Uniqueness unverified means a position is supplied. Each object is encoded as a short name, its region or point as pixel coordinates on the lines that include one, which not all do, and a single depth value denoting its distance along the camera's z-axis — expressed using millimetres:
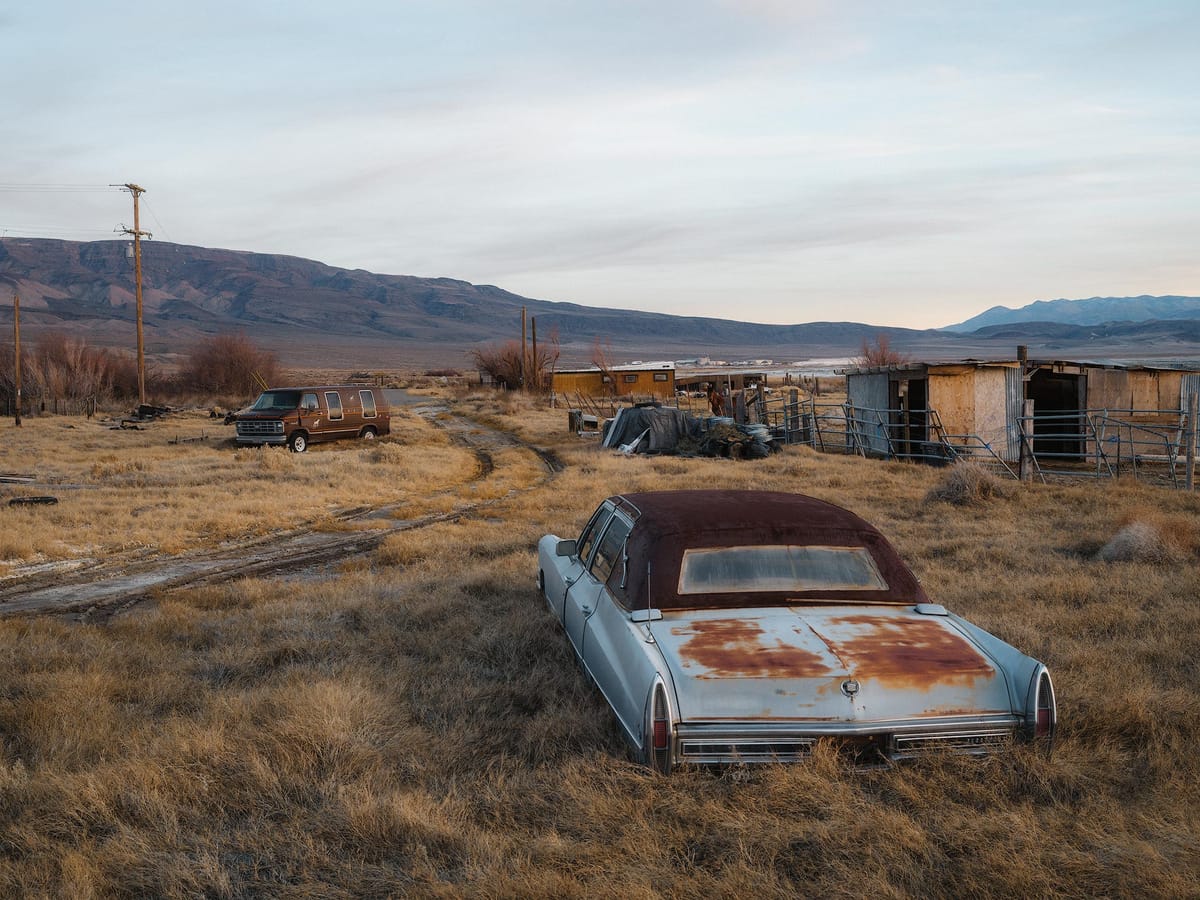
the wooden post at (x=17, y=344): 37250
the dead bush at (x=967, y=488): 14414
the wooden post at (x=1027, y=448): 17547
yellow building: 55656
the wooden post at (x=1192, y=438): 16094
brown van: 23375
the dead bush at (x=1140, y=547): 9852
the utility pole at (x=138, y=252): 36812
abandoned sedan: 4238
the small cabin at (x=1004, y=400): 20969
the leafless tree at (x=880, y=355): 53706
